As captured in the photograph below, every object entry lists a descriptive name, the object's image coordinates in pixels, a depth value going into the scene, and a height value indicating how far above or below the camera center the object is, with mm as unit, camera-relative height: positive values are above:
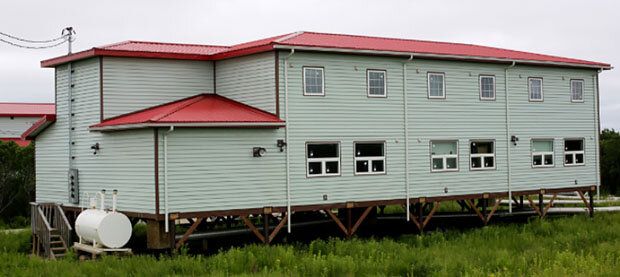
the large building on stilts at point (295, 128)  24094 +1143
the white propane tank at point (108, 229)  23562 -1950
